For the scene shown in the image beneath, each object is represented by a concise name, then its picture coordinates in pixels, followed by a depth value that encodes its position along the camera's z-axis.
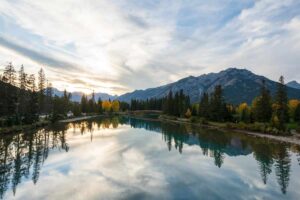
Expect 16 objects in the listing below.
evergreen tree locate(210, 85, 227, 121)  56.61
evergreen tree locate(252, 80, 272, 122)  48.07
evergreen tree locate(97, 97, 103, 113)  106.91
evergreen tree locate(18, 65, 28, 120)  45.12
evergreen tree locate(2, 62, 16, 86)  41.66
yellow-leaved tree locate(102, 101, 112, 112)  114.44
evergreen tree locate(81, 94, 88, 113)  101.45
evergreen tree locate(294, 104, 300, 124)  50.14
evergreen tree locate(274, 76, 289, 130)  45.64
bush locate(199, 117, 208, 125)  58.28
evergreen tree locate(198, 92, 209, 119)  62.01
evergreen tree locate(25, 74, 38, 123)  42.87
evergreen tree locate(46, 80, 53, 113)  67.77
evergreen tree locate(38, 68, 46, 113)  57.14
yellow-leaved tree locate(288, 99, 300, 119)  52.35
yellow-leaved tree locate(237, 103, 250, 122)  51.43
